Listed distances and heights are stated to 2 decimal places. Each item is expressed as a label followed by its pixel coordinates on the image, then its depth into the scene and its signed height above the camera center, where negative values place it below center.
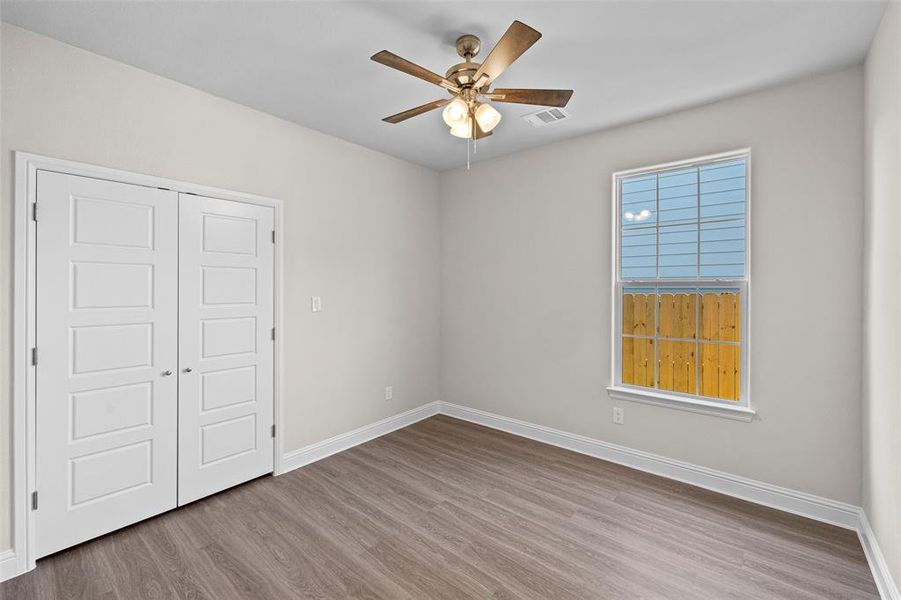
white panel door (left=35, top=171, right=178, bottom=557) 2.19 -0.35
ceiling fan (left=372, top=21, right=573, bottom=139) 1.82 +1.05
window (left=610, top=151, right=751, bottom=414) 2.90 +0.13
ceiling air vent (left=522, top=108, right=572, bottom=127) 3.02 +1.38
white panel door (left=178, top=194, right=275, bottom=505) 2.72 -0.33
